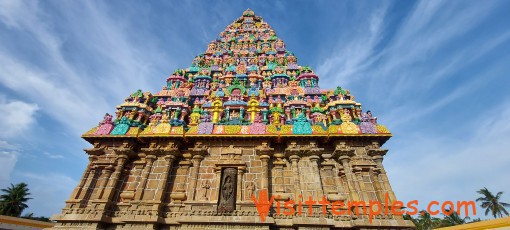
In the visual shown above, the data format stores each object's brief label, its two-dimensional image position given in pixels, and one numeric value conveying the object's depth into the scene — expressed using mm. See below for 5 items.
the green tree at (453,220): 34312
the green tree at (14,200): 33219
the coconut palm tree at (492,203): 37872
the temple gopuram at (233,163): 9648
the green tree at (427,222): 36125
